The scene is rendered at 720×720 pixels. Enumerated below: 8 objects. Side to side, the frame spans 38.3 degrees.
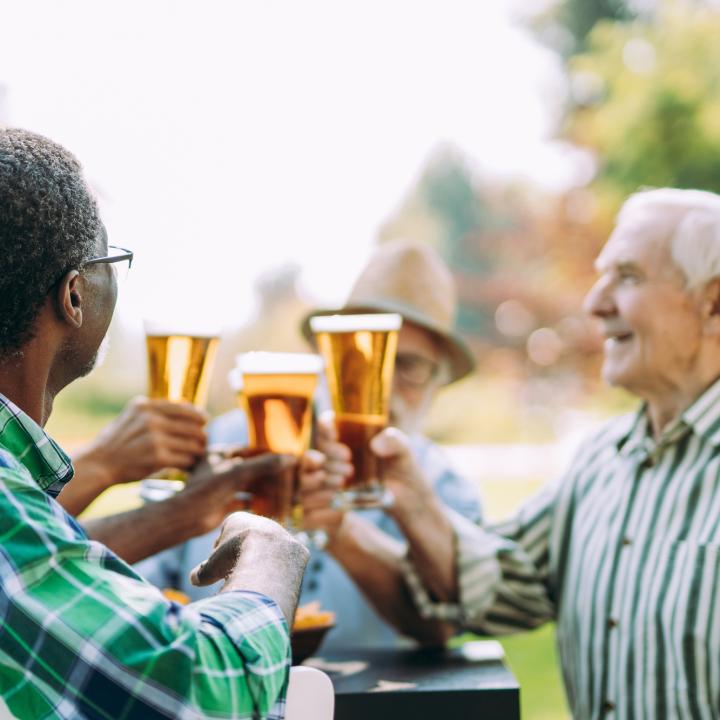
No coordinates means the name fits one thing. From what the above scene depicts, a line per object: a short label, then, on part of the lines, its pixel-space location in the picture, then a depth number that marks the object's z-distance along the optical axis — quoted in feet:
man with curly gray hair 3.61
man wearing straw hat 9.15
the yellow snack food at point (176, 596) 7.51
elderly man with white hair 7.74
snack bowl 7.16
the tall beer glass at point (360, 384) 7.42
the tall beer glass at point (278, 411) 7.23
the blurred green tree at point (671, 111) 38.11
